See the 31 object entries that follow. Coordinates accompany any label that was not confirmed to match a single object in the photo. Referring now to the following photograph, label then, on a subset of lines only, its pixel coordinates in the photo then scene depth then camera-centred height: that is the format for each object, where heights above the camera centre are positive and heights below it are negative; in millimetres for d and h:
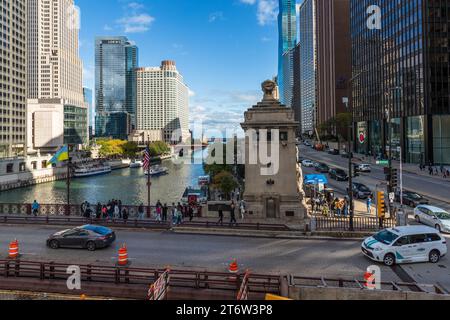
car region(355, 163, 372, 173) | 58188 +129
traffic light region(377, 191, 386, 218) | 23047 -2451
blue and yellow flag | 34750 +1810
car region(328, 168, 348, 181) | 51500 -771
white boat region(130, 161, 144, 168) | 130750 +3073
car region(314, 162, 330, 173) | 61569 +265
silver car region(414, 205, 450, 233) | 23078 -3497
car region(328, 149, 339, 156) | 98125 +4936
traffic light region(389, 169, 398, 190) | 25531 -797
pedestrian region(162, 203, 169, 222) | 26586 -3076
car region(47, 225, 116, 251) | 19203 -3732
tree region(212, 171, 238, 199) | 47344 -1824
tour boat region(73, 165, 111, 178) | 99419 +514
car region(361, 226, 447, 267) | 16531 -3837
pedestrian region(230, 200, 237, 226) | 24062 -3188
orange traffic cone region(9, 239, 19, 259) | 16281 -3647
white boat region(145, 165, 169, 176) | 99812 +510
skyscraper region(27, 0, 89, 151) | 183250 +65904
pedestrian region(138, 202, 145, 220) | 26861 -3158
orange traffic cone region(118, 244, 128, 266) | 15852 -3926
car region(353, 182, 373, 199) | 36531 -2496
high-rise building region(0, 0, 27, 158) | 106312 +31726
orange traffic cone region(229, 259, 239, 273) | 13948 -3952
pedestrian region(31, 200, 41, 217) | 27969 -2846
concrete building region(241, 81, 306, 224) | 25672 -48
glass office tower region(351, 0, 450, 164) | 67688 +19734
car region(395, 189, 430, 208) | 32544 -3049
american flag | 31978 +1237
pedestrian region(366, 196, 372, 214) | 28878 -3179
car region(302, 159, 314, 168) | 73319 +1253
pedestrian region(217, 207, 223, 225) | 24031 -3258
